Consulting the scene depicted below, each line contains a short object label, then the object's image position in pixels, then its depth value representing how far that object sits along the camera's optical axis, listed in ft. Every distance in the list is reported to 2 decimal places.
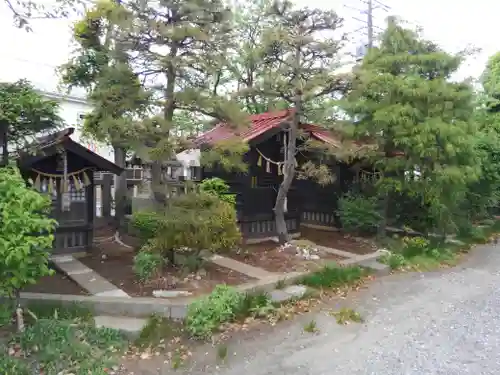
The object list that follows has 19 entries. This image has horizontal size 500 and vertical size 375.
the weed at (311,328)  17.67
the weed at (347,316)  18.87
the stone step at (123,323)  16.55
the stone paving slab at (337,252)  30.17
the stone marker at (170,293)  19.71
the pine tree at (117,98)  20.76
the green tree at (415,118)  30.40
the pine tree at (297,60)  27.55
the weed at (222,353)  15.11
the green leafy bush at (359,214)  35.29
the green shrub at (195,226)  21.04
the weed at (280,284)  22.30
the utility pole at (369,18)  62.13
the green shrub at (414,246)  31.25
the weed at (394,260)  28.45
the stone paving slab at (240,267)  24.16
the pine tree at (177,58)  20.84
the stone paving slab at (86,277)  20.15
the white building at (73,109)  59.98
